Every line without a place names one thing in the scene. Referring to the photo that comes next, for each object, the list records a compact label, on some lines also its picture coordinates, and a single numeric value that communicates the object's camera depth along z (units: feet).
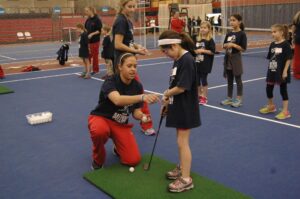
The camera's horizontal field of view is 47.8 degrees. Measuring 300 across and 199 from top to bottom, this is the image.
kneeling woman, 11.89
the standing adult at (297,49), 28.58
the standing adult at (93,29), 31.50
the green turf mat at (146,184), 10.45
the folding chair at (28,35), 86.33
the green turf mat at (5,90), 26.12
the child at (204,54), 20.95
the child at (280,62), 17.72
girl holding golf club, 10.32
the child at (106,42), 32.02
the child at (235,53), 20.15
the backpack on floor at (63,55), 40.66
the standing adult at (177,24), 43.71
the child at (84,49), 31.71
